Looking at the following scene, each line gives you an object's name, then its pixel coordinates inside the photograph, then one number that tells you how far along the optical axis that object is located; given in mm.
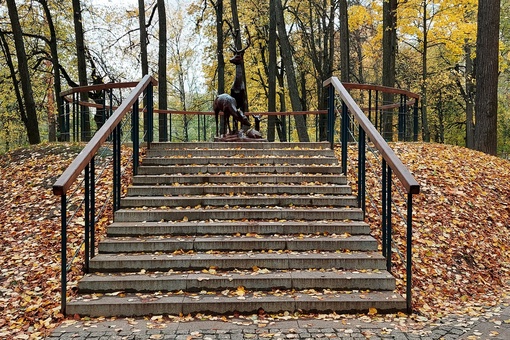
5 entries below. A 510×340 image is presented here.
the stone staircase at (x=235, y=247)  3898
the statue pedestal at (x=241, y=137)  7895
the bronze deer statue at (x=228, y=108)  7906
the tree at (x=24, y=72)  10367
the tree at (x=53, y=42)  14969
